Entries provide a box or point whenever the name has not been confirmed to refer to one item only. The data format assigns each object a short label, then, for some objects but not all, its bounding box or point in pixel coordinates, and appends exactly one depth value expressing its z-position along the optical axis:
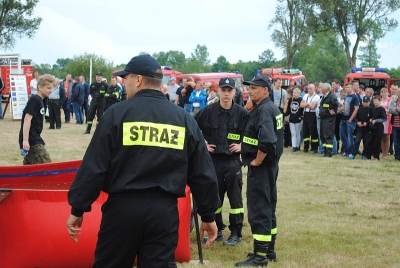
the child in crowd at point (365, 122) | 15.76
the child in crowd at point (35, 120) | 7.94
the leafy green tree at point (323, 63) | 92.40
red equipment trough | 5.63
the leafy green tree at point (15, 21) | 43.47
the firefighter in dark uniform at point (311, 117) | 16.39
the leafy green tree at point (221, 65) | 111.29
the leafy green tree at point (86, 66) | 51.45
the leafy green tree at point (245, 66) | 101.50
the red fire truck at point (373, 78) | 29.02
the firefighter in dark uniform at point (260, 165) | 6.32
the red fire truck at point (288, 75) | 31.64
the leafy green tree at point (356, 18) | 40.88
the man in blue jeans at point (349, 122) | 15.95
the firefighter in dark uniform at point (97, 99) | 20.20
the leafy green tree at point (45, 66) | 92.21
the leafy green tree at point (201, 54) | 136.12
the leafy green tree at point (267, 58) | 90.62
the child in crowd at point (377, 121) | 15.61
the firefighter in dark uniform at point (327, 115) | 15.88
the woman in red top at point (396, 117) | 15.36
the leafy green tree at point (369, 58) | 88.00
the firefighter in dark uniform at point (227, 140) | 7.39
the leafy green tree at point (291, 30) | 49.03
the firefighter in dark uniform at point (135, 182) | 3.87
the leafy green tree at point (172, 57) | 132.62
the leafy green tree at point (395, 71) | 79.22
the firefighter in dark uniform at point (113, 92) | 19.94
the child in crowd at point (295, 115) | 16.91
